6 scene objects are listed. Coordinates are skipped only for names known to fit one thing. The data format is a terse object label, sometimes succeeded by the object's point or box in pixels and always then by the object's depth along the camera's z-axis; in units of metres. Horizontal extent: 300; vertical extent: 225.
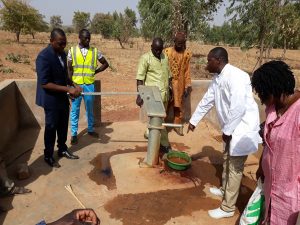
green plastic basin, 3.07
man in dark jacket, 2.82
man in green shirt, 3.52
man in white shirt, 2.19
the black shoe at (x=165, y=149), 3.62
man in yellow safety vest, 3.52
